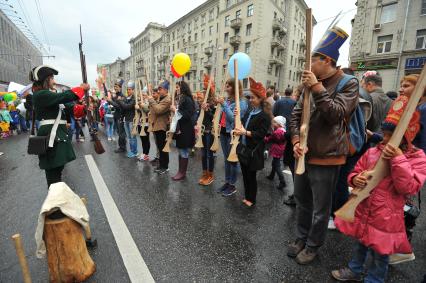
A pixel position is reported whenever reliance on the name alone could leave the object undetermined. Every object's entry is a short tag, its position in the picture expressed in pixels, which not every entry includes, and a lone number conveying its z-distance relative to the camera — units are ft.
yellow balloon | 17.54
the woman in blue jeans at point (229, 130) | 12.86
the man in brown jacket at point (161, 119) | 16.90
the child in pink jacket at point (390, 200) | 5.83
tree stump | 6.58
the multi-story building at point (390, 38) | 60.95
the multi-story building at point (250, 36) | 112.88
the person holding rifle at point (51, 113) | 9.40
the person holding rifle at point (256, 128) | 11.25
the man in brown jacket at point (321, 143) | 6.33
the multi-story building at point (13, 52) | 128.88
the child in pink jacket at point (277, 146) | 11.96
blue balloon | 13.89
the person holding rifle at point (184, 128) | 15.34
